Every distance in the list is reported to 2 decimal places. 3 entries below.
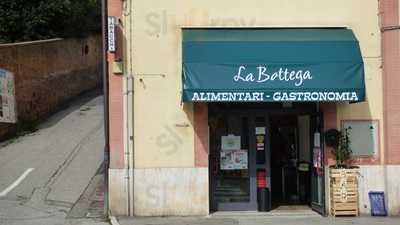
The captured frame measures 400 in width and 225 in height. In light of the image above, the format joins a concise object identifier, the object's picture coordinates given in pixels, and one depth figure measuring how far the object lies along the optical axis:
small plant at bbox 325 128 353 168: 15.38
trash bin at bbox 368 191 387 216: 15.34
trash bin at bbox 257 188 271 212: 15.90
